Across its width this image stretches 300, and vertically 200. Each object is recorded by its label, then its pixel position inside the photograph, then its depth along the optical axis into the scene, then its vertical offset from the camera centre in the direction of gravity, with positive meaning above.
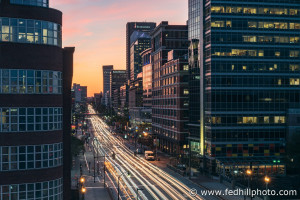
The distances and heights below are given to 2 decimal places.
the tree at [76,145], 93.19 -10.42
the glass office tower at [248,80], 85.62 +5.57
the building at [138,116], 192.39 -5.87
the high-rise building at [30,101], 39.53 +0.40
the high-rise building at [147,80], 179.85 +12.23
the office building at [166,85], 109.31 +6.08
